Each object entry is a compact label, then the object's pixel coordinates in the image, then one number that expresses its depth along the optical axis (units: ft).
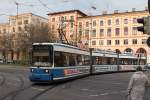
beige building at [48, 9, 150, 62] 136.93
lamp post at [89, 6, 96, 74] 50.93
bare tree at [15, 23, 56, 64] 110.32
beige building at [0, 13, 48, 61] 163.34
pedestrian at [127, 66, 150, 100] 15.16
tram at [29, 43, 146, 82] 32.69
